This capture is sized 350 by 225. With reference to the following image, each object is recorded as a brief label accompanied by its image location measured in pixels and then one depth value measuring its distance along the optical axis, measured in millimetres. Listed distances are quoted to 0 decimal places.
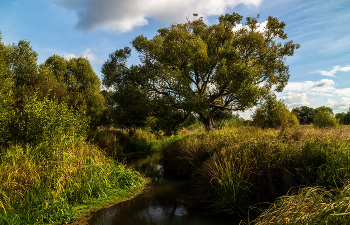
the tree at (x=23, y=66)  18891
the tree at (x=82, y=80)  24375
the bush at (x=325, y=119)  21641
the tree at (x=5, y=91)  8359
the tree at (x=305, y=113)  49412
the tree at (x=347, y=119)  31953
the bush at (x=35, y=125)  8406
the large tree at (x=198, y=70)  17203
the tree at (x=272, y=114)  20120
